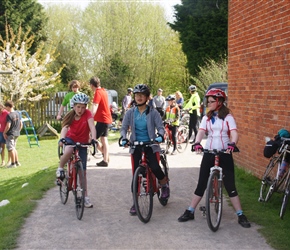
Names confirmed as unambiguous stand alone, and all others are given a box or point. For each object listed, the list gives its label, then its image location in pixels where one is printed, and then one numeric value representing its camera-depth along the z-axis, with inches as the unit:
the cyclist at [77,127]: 297.6
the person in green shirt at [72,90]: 481.7
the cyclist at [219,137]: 261.7
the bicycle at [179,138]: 567.8
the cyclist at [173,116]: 557.0
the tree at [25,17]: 1462.8
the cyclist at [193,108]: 640.4
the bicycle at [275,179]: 292.8
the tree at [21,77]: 1110.4
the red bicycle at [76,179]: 279.7
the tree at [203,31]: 1546.5
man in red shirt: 439.2
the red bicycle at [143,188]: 265.1
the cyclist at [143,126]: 279.3
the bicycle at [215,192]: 250.4
